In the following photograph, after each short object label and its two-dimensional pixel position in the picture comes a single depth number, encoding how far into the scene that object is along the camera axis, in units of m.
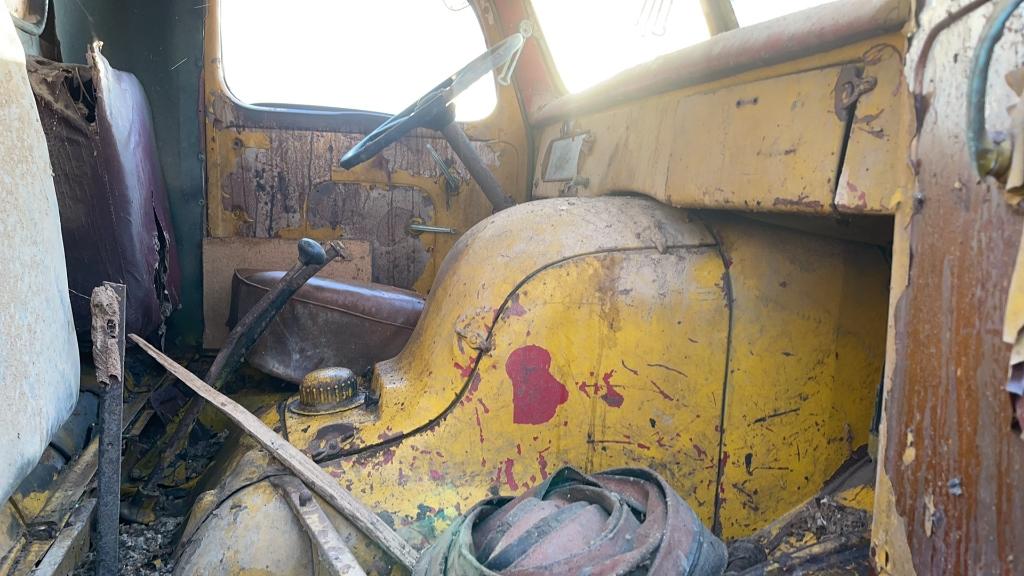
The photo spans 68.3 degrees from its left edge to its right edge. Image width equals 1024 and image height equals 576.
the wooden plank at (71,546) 1.21
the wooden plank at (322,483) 1.40
